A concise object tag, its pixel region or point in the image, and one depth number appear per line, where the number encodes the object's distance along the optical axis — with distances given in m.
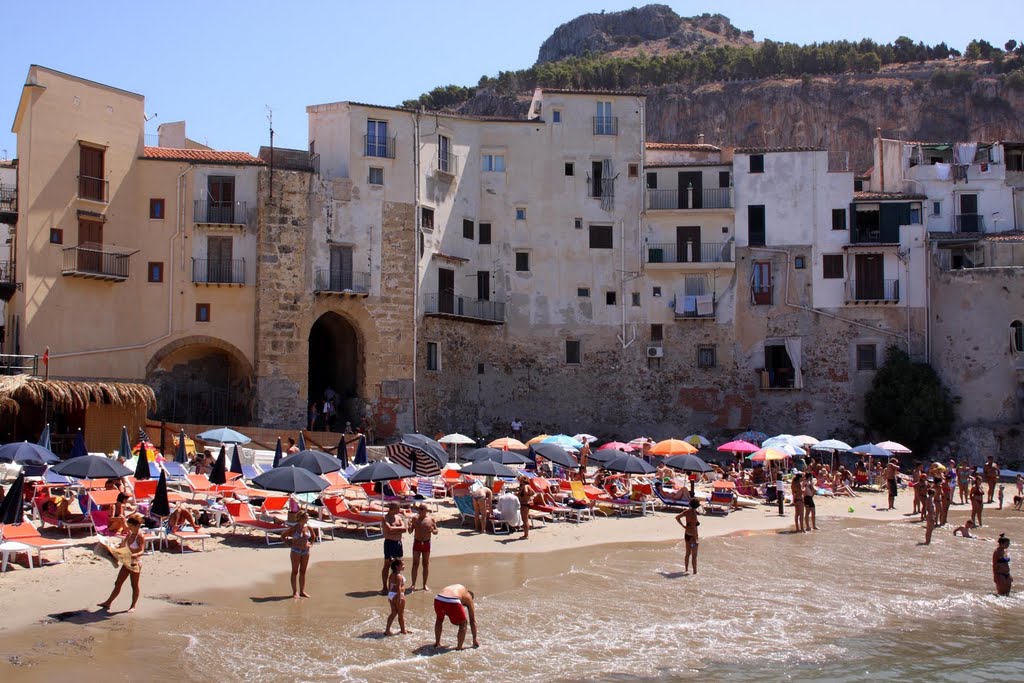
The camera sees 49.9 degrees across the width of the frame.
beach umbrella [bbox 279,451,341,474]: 21.83
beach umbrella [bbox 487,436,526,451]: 28.11
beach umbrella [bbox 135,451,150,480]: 21.42
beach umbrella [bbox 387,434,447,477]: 26.22
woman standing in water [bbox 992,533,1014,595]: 18.42
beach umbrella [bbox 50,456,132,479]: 19.17
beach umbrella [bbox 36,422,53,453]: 24.63
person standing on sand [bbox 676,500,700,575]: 18.84
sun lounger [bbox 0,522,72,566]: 16.30
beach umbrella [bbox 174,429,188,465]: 27.16
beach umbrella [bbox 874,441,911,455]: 34.97
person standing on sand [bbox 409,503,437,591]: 16.09
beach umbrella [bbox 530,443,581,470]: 26.66
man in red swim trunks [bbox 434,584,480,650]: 12.90
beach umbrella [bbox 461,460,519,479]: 23.02
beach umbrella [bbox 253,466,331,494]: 18.78
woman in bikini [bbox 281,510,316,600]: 15.31
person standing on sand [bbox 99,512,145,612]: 14.07
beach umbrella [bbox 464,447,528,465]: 24.41
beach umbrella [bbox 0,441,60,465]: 21.25
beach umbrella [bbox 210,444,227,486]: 22.28
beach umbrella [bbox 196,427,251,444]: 27.22
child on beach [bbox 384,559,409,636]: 13.66
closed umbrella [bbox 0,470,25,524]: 16.88
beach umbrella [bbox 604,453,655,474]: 25.38
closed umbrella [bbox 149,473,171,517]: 18.11
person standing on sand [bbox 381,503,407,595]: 15.20
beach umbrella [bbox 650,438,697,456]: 30.42
